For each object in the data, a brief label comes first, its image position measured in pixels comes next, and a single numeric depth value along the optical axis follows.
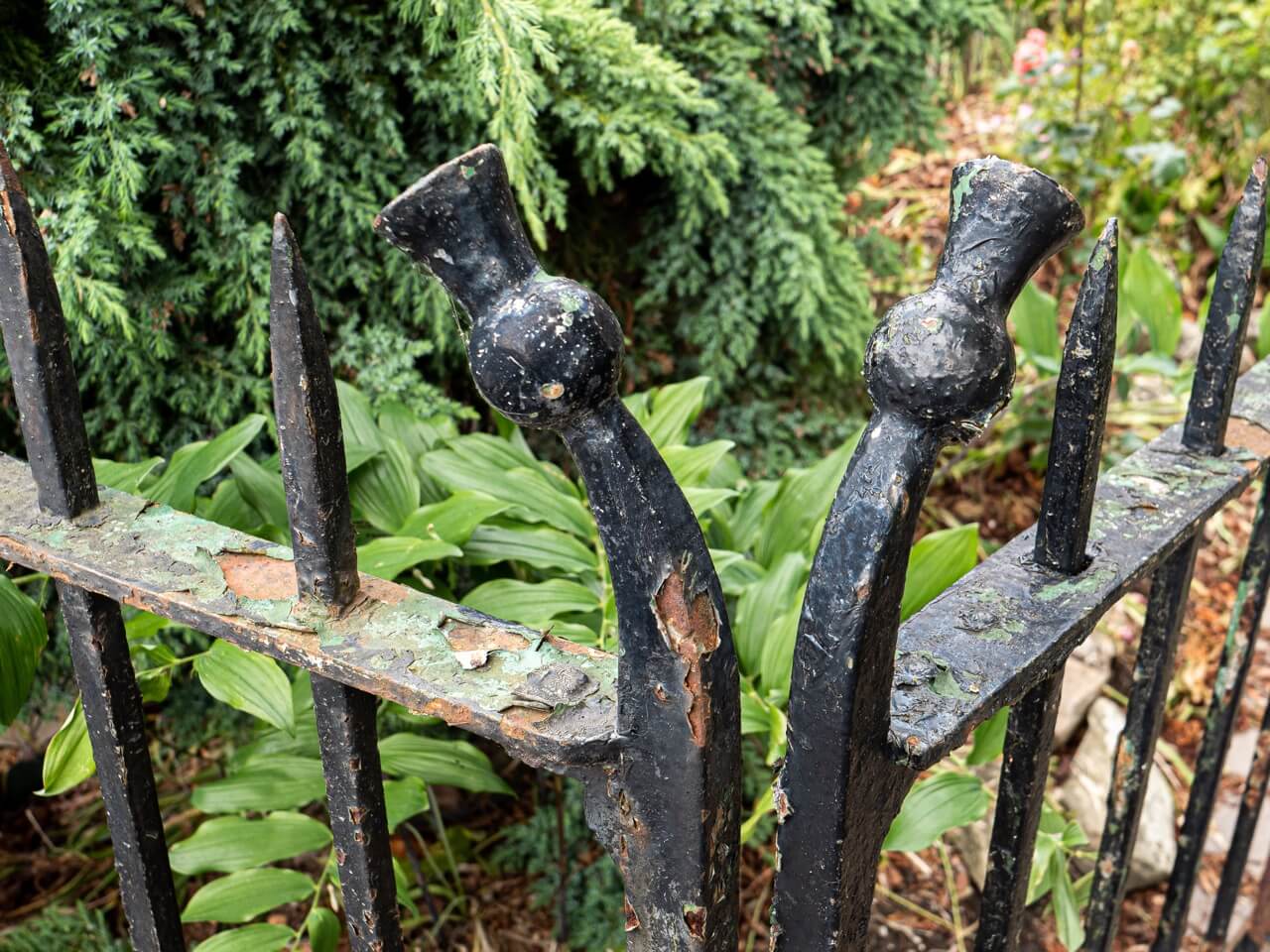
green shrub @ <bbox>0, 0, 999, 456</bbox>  1.48
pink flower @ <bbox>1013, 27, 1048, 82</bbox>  4.30
